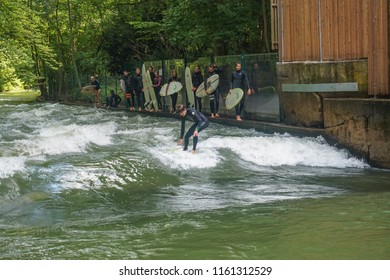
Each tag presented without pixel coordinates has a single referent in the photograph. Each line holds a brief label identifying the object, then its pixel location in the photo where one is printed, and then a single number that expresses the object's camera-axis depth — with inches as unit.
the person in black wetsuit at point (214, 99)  788.0
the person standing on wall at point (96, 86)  1246.9
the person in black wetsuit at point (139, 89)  1026.1
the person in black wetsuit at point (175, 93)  895.7
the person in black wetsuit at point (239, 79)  719.7
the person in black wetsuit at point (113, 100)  1181.7
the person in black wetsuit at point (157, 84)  965.3
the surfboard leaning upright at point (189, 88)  858.1
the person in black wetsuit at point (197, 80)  813.9
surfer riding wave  546.3
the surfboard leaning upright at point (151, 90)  984.6
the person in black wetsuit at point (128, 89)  1057.5
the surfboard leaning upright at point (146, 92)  1006.4
